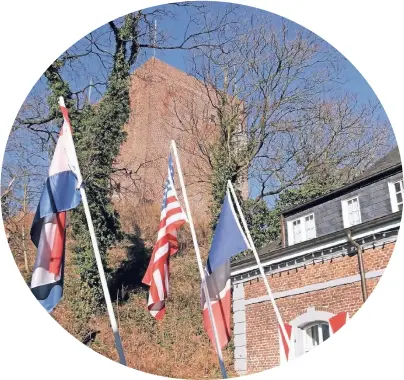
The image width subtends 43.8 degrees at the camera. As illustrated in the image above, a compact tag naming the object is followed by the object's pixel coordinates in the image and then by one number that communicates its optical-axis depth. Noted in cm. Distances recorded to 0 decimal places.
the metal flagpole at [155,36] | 1791
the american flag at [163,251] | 754
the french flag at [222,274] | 774
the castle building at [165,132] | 2083
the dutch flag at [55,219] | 703
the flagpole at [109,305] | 655
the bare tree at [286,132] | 1973
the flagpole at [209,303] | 732
